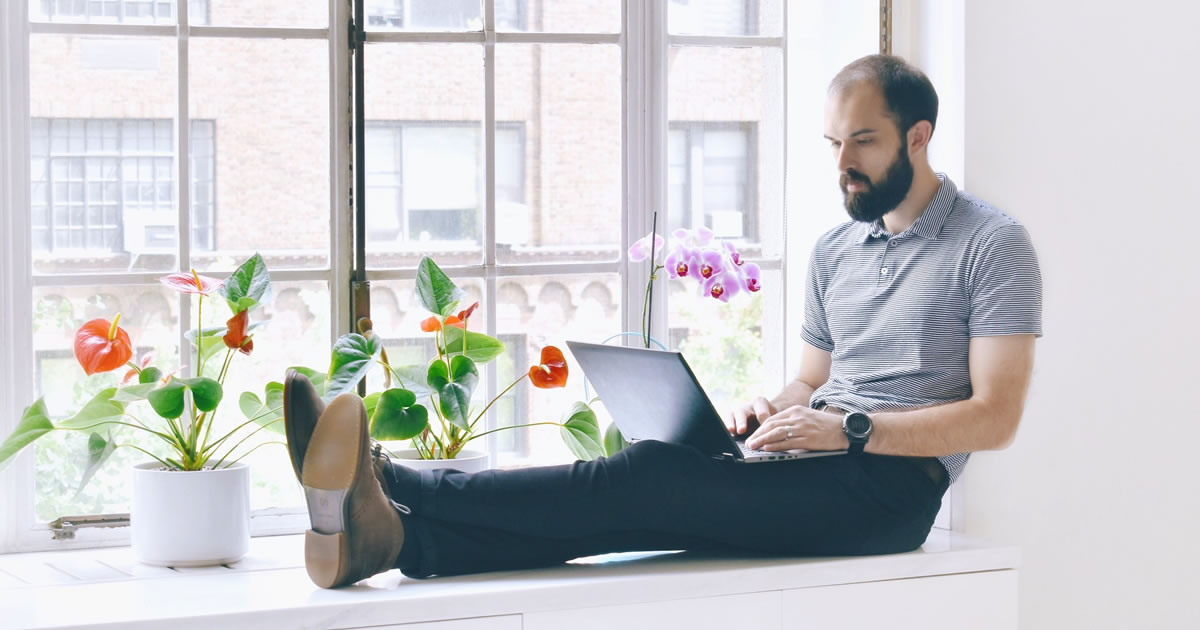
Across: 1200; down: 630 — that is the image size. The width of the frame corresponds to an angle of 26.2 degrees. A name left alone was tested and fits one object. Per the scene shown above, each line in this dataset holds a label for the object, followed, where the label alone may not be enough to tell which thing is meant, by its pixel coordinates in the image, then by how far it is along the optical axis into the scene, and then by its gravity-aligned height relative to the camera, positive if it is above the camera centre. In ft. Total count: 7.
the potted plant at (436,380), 13.65 -0.76
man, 12.81 -1.03
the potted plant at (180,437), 13.36 -1.02
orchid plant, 14.25 -0.13
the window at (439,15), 14.58 +1.46
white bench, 12.60 -1.70
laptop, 13.04 -0.82
